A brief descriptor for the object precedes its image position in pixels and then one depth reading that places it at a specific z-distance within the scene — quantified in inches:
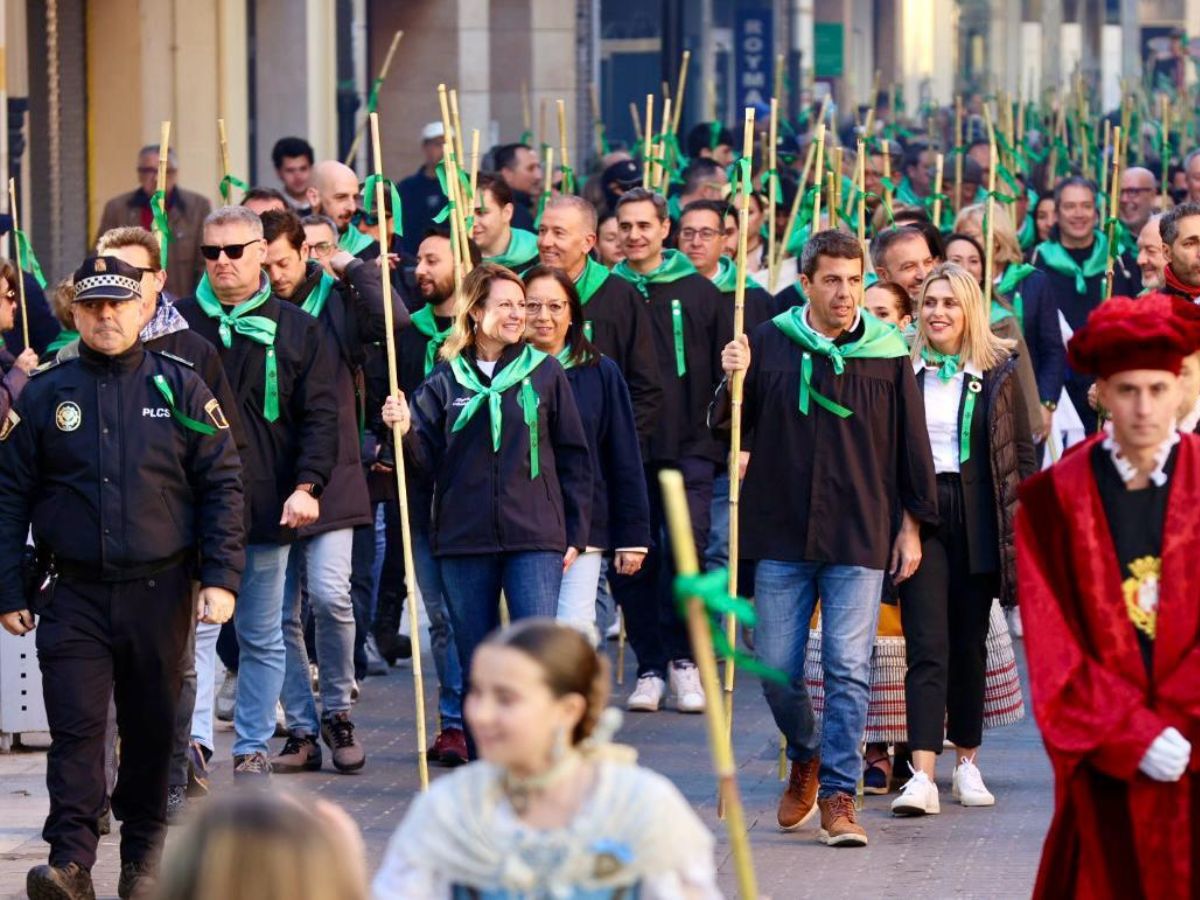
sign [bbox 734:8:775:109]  2781.0
